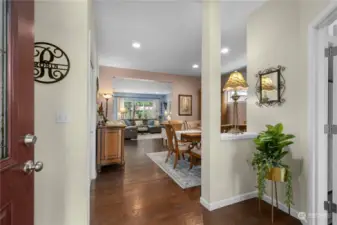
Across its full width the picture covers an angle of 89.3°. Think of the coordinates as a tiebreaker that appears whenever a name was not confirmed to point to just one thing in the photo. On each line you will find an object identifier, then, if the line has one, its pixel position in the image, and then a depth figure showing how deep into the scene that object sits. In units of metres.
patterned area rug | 2.86
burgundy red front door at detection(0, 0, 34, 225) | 0.72
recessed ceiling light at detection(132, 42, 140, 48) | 3.90
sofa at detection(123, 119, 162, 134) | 10.34
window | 11.45
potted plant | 1.79
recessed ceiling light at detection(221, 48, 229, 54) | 4.25
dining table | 3.27
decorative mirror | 2.17
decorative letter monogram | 1.52
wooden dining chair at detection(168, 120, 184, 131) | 4.87
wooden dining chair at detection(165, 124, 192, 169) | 3.47
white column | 2.06
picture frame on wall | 7.08
